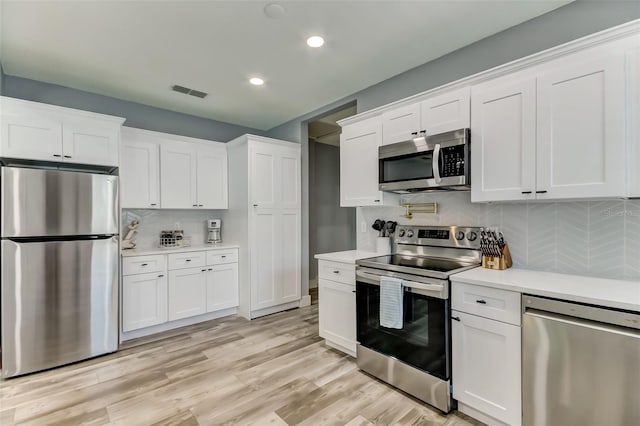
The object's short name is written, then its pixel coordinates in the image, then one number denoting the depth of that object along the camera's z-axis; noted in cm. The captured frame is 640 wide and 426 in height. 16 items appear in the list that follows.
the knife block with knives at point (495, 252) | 223
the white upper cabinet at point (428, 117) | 231
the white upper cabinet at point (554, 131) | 168
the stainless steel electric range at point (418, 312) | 204
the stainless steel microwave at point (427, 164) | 225
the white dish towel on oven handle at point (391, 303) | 223
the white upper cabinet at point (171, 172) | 357
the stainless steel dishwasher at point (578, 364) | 141
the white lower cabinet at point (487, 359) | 176
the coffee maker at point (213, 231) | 433
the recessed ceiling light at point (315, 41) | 251
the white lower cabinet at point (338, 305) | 278
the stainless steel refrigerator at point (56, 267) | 253
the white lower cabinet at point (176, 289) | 331
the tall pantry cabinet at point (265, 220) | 392
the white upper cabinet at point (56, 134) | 260
